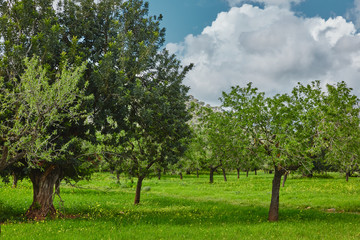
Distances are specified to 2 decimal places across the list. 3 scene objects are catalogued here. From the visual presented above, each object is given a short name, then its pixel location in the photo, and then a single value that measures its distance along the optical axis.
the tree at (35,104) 11.73
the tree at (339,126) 18.56
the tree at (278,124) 18.69
